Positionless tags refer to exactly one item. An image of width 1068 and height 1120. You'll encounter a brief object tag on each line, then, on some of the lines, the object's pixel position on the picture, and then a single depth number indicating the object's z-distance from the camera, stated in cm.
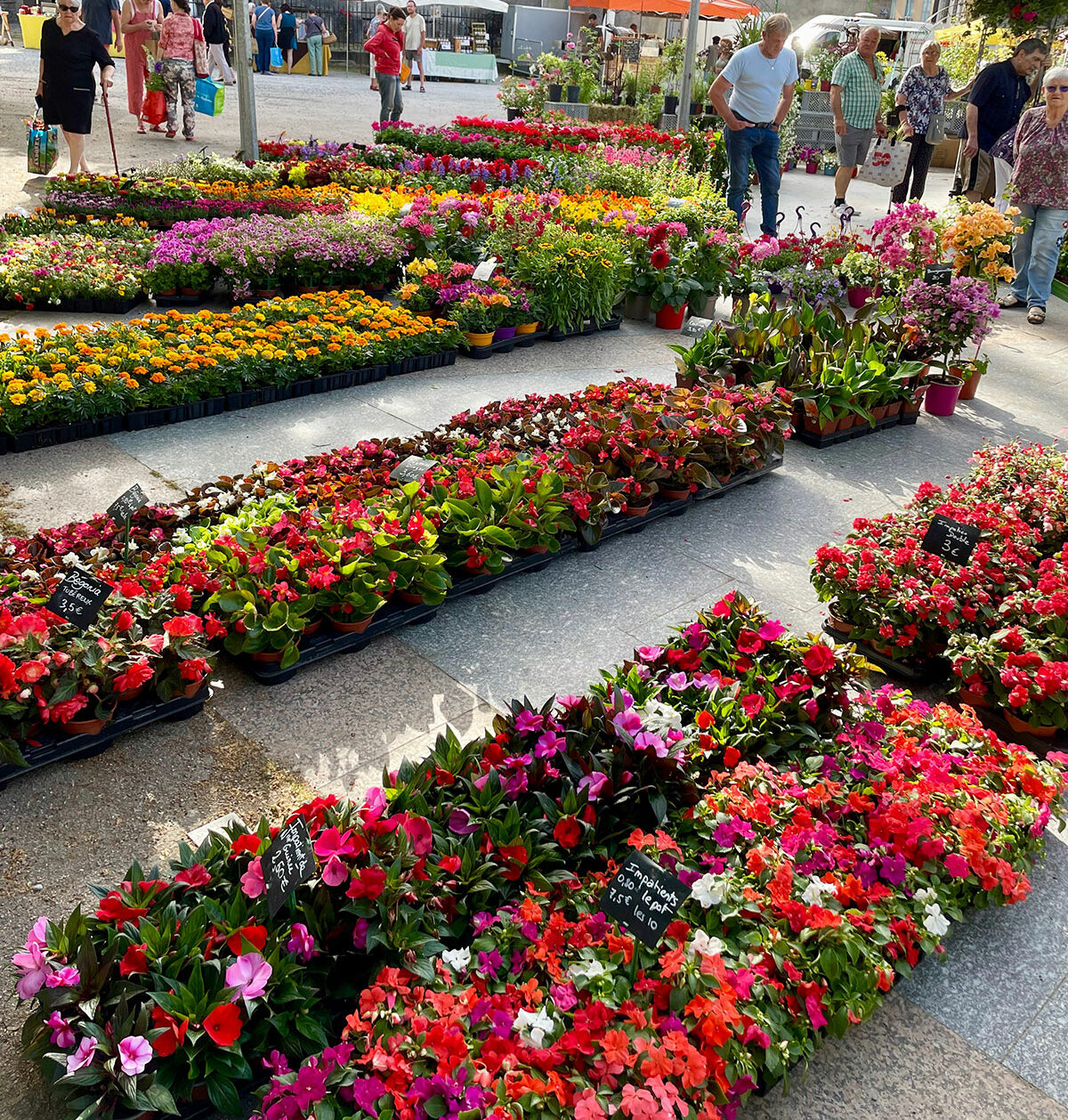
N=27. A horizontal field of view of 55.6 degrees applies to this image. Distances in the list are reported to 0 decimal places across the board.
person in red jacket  1367
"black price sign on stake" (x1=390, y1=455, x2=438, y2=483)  432
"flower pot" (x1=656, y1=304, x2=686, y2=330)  842
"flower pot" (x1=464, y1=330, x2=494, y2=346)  717
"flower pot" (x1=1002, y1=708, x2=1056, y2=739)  344
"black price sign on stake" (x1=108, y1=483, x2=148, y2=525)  380
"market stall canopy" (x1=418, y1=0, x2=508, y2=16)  2823
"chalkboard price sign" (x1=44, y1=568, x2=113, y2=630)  312
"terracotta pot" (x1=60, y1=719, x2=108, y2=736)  303
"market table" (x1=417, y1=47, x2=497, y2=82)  3172
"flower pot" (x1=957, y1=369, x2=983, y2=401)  716
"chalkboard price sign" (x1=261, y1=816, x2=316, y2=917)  214
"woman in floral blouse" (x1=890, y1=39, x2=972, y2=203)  1095
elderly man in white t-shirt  916
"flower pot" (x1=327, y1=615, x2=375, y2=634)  368
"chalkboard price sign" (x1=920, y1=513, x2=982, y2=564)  398
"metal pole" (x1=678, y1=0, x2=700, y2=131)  1418
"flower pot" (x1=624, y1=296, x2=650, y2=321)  864
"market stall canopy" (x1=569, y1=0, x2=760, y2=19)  2303
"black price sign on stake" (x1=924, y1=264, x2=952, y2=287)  676
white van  2414
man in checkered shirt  1047
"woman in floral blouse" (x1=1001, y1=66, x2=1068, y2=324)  822
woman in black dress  1007
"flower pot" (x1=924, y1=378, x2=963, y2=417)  686
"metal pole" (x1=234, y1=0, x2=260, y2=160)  1127
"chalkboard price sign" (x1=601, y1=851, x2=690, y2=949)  211
